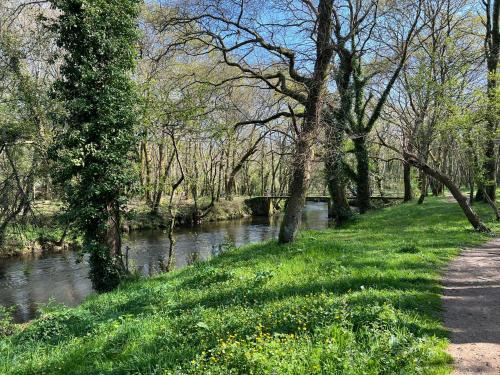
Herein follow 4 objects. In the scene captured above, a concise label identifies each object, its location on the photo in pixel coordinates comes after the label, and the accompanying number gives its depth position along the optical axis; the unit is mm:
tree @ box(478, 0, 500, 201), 19016
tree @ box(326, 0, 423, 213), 17688
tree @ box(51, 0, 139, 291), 12930
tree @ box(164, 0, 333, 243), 12250
